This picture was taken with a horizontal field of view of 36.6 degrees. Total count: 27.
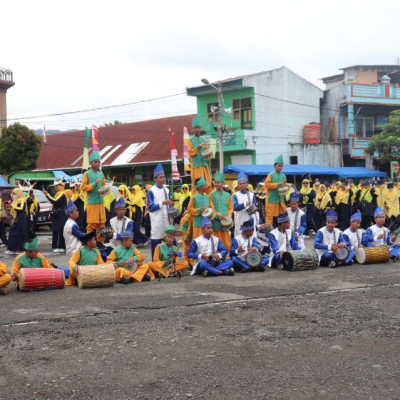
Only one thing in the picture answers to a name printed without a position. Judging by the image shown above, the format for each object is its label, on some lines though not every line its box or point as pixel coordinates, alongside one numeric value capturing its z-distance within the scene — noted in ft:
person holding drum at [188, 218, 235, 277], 32.37
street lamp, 95.15
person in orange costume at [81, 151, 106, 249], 39.73
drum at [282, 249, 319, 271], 33.50
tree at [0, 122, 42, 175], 109.29
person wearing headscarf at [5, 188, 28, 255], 44.19
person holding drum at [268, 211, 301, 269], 35.37
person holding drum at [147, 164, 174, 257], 36.29
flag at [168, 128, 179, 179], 87.19
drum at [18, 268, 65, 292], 28.07
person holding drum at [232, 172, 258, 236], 40.37
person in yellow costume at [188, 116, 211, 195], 36.26
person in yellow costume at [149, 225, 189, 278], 32.09
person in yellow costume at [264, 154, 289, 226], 42.28
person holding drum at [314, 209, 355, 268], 35.01
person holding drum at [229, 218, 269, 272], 33.63
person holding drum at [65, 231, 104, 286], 30.81
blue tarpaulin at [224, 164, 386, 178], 99.91
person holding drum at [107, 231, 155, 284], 30.58
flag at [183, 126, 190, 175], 82.40
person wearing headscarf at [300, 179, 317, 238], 61.52
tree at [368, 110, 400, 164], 107.65
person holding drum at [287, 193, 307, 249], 39.50
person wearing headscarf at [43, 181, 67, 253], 46.06
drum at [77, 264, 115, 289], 28.73
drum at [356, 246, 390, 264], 35.78
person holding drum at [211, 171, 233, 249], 35.45
